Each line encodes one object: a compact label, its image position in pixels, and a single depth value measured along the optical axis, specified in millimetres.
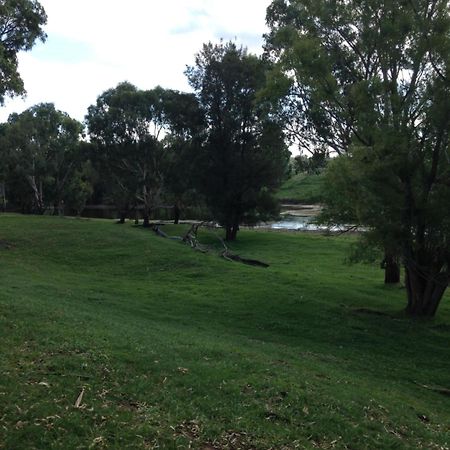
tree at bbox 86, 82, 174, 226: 49531
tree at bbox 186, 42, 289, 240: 40750
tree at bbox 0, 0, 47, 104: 24812
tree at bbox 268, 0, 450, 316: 14852
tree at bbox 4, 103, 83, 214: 57375
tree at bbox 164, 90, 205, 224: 42344
